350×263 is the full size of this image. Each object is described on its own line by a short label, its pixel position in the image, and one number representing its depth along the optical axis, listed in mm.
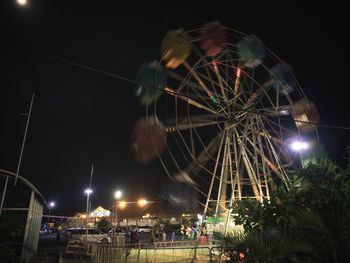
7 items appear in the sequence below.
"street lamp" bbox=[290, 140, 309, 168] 12781
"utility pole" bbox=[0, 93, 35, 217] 8773
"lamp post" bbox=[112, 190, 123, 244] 18588
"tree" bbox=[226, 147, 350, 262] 4586
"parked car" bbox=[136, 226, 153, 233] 38406
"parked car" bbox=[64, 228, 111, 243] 19844
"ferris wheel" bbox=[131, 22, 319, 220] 11703
